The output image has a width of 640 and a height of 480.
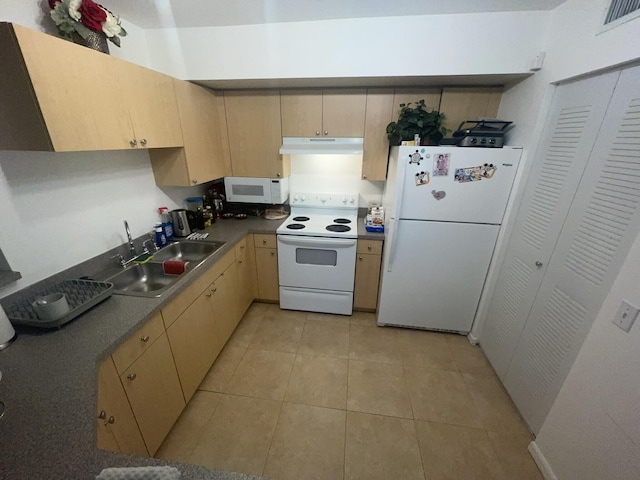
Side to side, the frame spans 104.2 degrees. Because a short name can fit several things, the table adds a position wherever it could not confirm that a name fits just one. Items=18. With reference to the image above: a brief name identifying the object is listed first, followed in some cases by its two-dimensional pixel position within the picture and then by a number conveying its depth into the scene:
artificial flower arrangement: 1.19
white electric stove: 2.32
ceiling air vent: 1.09
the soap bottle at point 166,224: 2.06
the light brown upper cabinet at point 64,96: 0.99
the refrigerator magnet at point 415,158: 1.81
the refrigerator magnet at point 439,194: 1.88
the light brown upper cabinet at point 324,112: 2.18
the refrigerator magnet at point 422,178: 1.85
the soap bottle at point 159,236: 2.01
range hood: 2.20
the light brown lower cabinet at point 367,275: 2.32
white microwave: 2.51
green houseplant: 1.93
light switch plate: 0.99
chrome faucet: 1.71
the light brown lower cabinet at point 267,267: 2.44
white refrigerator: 1.80
